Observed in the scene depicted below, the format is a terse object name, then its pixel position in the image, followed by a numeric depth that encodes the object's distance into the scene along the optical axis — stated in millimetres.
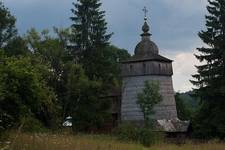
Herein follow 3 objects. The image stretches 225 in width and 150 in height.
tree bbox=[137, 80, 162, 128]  55812
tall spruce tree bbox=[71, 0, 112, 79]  59312
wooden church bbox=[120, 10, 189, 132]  63656
